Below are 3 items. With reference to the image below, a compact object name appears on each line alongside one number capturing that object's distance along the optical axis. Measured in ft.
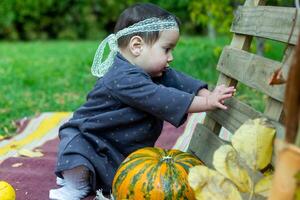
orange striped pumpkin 7.00
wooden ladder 6.31
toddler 8.35
